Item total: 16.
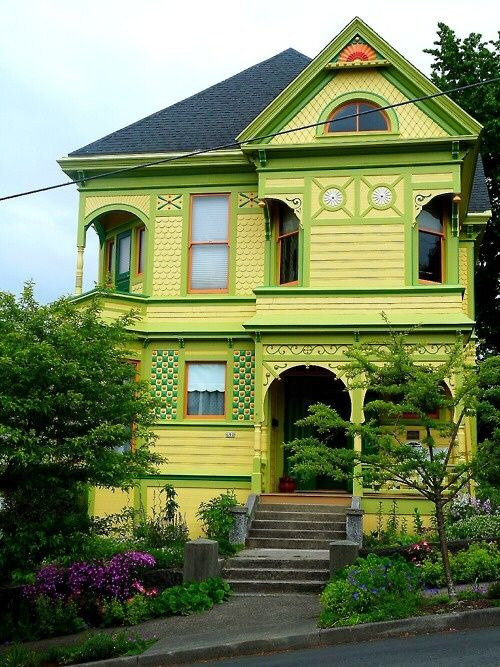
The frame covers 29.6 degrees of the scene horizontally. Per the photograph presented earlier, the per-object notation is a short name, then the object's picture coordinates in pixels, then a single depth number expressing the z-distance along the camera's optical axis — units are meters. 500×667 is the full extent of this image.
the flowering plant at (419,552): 14.56
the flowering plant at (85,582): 13.54
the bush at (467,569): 13.52
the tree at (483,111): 30.25
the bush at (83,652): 11.66
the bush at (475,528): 15.23
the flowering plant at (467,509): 16.59
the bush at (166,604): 13.38
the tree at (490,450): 12.05
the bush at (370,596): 11.87
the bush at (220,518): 16.95
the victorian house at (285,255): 19.20
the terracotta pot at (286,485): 20.00
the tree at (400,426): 12.25
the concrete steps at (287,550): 14.81
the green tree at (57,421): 12.20
